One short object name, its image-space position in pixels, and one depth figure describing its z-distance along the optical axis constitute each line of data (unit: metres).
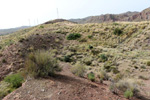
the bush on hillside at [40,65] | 5.12
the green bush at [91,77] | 6.20
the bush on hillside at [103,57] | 11.82
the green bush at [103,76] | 7.16
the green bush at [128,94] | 4.49
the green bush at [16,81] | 5.59
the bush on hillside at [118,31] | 19.22
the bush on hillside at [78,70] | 6.79
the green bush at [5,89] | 4.75
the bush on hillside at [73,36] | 19.05
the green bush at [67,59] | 11.64
